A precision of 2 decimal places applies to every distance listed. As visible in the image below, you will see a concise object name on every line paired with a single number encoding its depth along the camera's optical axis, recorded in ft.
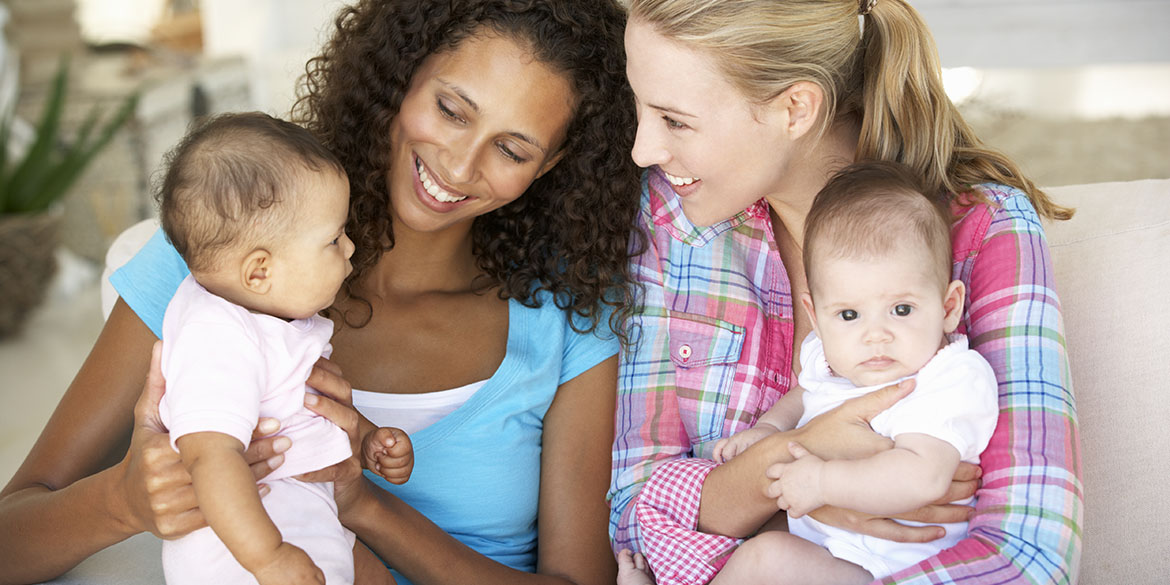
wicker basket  12.59
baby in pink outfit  4.17
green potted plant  12.36
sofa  5.48
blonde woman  4.82
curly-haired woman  5.60
